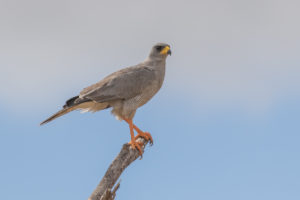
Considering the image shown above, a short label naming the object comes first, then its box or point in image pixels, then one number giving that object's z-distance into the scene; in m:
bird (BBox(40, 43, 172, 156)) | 22.00
